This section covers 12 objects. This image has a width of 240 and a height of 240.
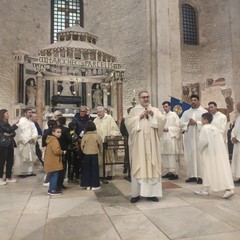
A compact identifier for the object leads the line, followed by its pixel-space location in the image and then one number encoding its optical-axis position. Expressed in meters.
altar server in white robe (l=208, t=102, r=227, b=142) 5.71
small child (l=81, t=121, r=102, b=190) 5.29
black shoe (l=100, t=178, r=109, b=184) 5.89
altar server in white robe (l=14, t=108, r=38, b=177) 6.98
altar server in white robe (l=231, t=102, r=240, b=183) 5.86
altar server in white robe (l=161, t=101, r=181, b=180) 6.46
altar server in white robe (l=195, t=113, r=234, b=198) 4.44
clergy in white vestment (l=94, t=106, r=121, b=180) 6.48
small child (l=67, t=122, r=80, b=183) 5.86
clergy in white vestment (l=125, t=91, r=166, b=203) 4.30
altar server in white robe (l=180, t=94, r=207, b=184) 5.84
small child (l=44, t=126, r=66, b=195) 4.84
